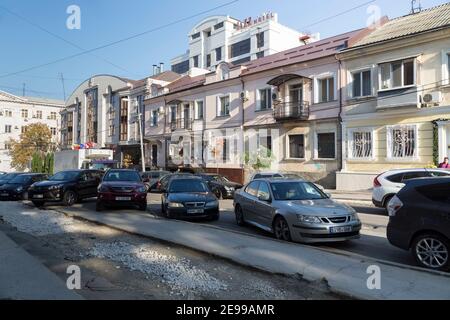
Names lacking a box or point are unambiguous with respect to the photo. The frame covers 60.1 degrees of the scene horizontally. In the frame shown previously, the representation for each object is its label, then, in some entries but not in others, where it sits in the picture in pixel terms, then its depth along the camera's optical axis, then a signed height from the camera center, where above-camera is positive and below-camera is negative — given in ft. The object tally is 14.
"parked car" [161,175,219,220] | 38.29 -3.68
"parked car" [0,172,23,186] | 73.37 -2.30
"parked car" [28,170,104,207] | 52.31 -2.99
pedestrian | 56.60 +0.20
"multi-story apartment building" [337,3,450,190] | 62.64 +11.65
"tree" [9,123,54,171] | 208.33 +11.29
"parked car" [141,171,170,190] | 85.95 -2.57
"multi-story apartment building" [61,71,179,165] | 143.43 +22.60
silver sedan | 25.66 -3.34
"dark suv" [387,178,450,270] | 20.25 -3.03
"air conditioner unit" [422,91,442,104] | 61.57 +10.85
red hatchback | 45.73 -3.36
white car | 43.11 -1.78
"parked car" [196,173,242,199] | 66.03 -3.75
